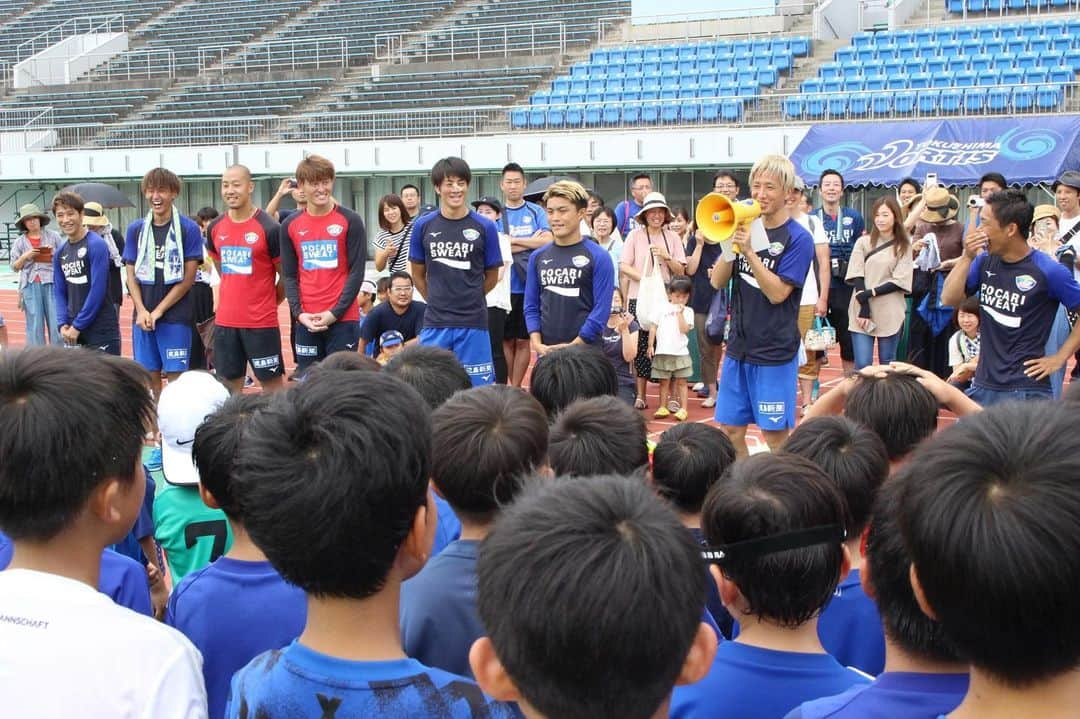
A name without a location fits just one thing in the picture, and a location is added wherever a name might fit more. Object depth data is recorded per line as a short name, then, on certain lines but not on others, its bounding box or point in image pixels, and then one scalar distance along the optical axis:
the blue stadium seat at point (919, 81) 22.30
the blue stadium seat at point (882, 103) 21.28
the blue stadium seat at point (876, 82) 22.70
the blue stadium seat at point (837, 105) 21.94
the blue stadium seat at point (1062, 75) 20.41
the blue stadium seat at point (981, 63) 22.36
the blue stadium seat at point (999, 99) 20.17
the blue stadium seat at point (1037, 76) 20.72
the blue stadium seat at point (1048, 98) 19.70
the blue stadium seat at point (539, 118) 26.23
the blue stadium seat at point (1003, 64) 22.05
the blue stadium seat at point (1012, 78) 21.11
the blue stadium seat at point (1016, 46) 22.58
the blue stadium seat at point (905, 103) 21.03
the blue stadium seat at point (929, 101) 20.86
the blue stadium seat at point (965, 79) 21.72
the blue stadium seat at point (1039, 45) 22.27
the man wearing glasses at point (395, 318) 8.66
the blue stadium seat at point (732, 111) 23.58
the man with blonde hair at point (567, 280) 7.48
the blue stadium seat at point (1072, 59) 21.12
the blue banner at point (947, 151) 18.56
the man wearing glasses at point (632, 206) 12.07
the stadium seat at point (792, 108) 22.73
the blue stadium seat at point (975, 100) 20.45
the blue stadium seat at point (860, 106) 21.64
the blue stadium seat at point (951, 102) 20.62
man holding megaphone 6.17
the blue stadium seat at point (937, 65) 22.97
